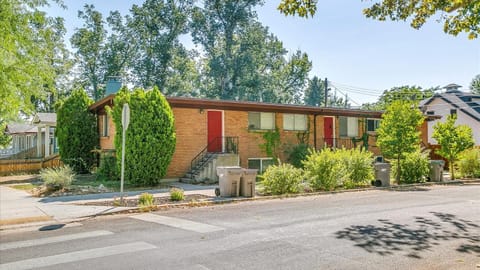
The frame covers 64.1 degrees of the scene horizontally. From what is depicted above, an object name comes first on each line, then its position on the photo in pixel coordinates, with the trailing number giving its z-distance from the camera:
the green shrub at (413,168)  17.75
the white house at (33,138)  25.67
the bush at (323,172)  14.62
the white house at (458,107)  40.80
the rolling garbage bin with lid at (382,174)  16.36
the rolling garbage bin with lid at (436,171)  18.30
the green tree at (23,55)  10.25
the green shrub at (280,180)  13.42
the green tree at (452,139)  19.36
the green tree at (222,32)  38.06
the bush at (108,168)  17.03
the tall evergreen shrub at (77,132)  20.12
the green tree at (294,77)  48.62
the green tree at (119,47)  39.94
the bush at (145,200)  10.56
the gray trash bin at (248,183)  12.64
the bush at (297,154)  19.67
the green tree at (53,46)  11.84
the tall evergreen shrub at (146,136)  14.62
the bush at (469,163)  20.61
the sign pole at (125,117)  10.68
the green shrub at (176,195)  11.43
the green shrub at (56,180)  13.21
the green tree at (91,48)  39.75
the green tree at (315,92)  68.94
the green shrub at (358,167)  15.88
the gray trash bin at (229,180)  12.48
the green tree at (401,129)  16.88
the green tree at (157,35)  38.97
